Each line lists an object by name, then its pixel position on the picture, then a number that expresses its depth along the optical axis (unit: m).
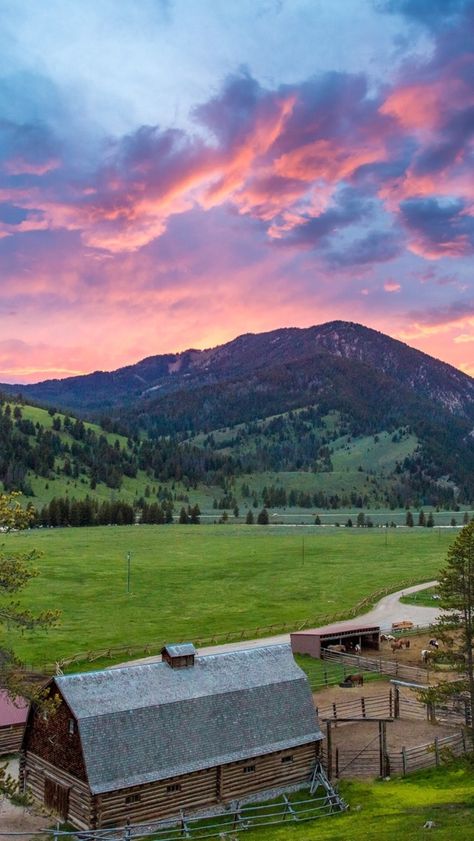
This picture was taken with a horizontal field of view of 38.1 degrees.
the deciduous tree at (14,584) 25.23
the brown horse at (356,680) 55.38
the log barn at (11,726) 43.22
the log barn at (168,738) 34.19
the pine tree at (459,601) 34.38
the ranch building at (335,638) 64.50
